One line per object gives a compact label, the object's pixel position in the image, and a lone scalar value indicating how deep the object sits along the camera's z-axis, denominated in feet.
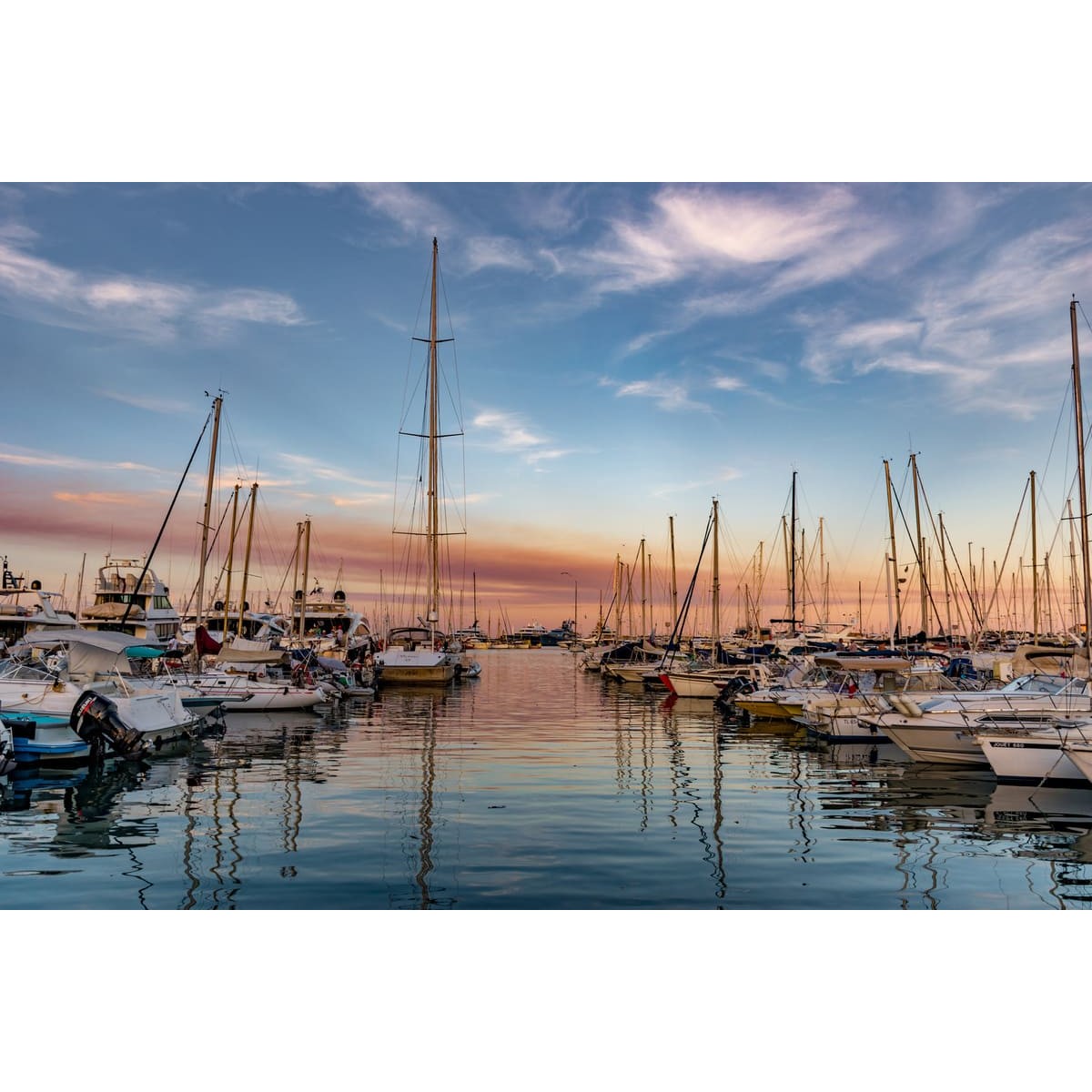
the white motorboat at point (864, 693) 84.28
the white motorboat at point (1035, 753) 58.85
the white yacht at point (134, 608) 196.13
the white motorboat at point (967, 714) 68.28
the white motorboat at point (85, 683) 68.03
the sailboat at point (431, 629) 155.74
